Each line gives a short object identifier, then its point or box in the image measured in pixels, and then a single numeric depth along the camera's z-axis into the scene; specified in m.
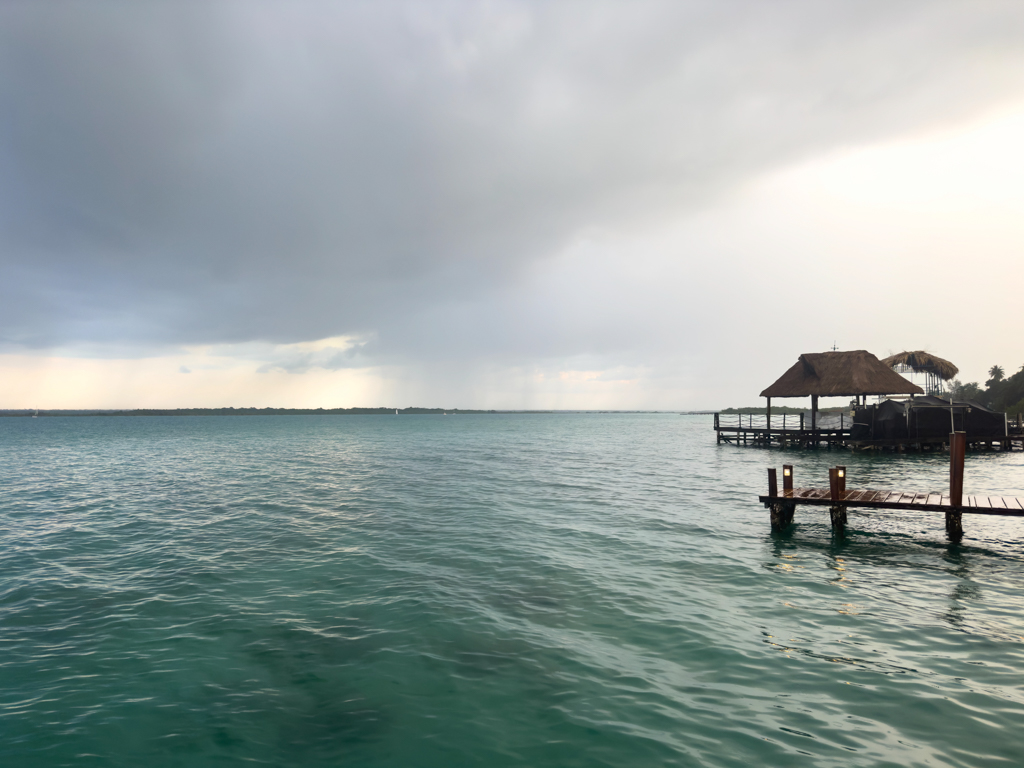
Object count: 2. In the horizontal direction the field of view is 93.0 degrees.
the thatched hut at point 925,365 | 44.75
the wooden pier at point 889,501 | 13.73
